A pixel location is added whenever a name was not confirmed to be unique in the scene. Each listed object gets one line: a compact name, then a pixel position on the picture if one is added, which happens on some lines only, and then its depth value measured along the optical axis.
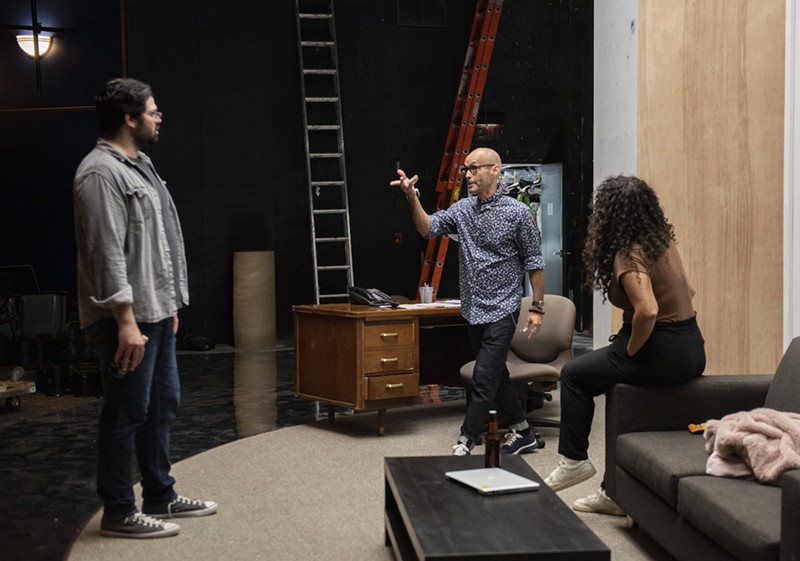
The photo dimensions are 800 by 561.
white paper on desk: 5.73
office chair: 5.45
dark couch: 2.55
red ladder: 9.84
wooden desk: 5.41
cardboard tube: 10.16
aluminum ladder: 10.42
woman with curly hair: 3.63
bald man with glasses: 4.96
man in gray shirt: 3.46
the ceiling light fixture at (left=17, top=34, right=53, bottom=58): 10.18
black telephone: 5.76
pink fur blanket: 2.88
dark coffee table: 2.43
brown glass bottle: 3.20
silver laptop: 2.94
